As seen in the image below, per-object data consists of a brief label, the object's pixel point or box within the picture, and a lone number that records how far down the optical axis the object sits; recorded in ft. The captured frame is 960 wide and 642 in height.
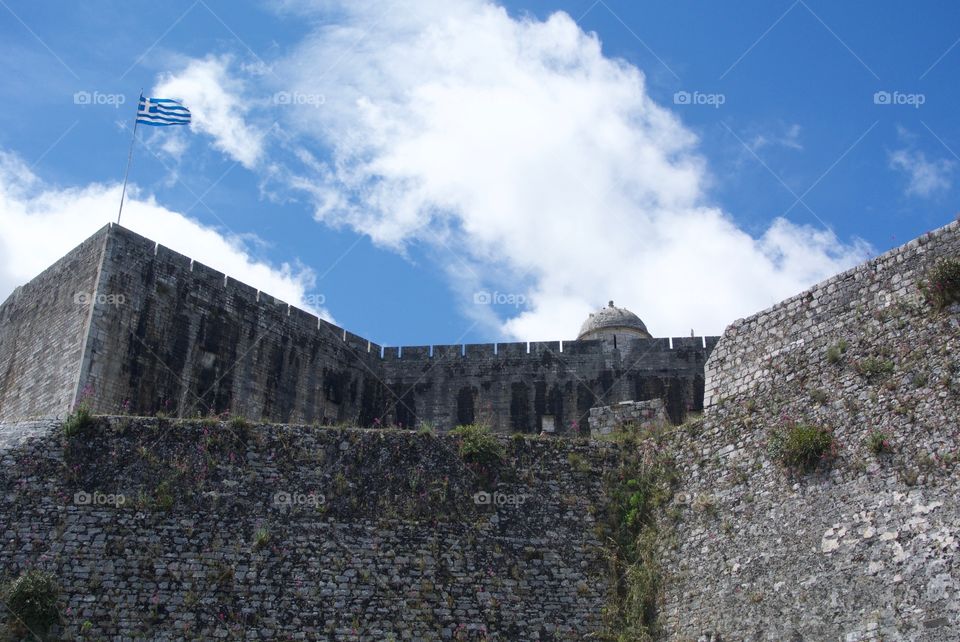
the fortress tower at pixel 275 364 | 83.10
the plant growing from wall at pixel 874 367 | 52.54
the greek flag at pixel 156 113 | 87.66
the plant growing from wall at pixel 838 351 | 55.26
